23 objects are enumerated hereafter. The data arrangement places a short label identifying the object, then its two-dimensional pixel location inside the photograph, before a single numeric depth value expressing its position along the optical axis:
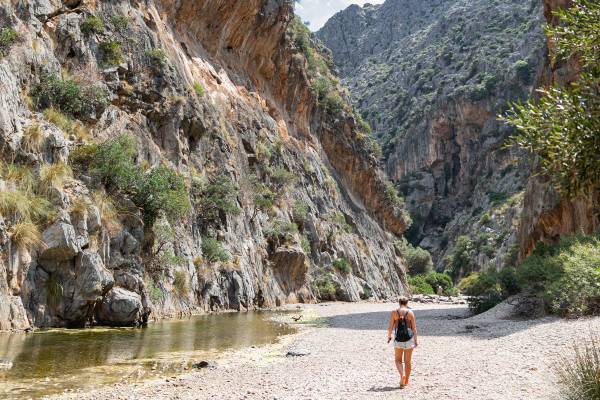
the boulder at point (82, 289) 16.52
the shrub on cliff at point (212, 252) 29.00
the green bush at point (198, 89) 36.28
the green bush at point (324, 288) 44.69
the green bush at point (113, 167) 20.45
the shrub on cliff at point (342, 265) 48.91
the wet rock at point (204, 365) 11.30
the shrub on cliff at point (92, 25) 26.26
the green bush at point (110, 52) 27.03
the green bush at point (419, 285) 73.44
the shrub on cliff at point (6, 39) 19.17
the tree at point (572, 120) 7.24
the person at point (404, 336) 8.88
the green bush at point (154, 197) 21.64
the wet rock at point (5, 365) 9.91
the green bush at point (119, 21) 28.89
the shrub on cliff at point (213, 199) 31.53
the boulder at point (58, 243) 16.17
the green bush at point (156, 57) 30.66
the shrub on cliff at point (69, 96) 21.03
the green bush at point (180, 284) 24.67
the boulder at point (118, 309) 17.78
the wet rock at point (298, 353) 13.04
